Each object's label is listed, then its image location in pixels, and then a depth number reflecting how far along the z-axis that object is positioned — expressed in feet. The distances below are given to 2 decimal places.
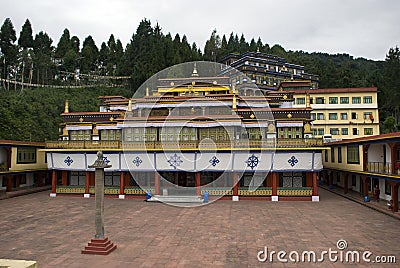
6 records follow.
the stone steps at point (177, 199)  73.20
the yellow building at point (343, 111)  147.84
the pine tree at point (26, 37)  196.44
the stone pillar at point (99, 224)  38.52
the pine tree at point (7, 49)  166.50
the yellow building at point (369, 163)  60.75
